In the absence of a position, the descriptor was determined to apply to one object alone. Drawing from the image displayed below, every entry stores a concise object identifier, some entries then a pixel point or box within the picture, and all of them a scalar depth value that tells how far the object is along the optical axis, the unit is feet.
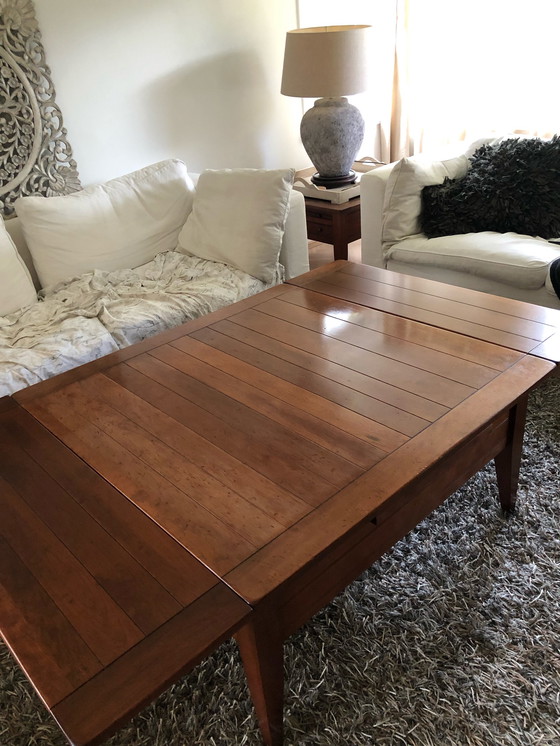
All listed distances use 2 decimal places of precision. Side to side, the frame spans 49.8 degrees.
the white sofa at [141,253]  7.34
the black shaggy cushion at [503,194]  8.02
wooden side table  10.04
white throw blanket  6.57
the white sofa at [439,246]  7.61
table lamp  9.48
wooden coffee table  3.11
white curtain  10.59
